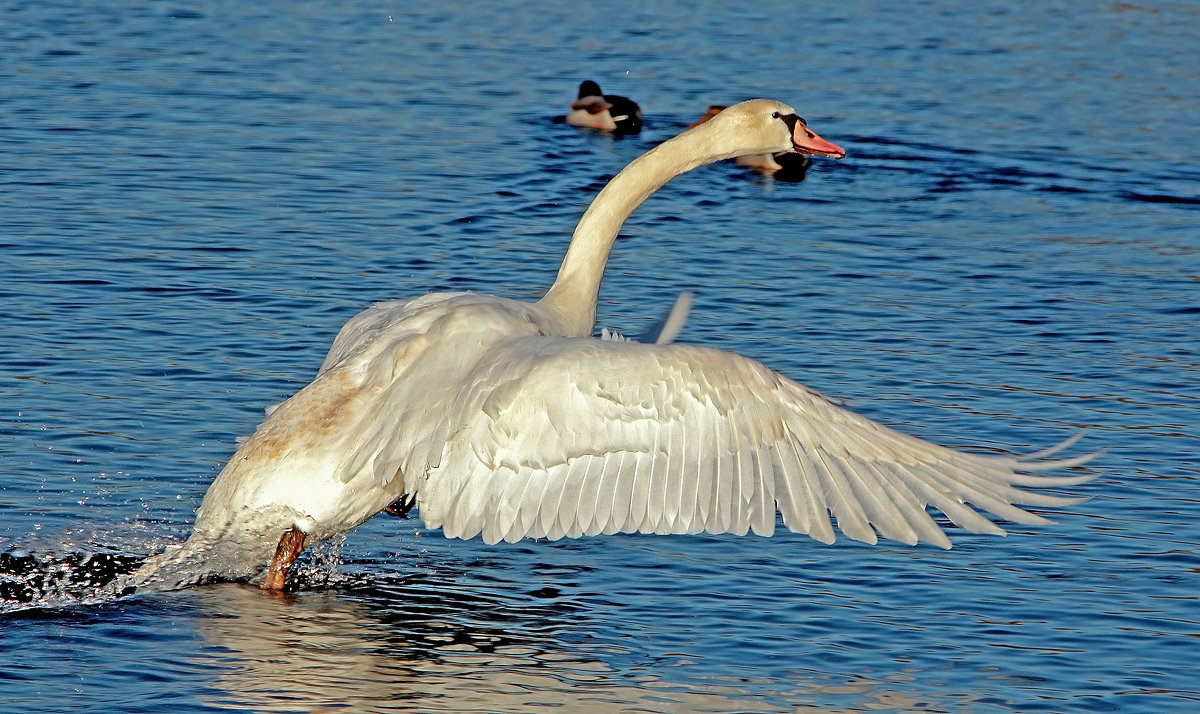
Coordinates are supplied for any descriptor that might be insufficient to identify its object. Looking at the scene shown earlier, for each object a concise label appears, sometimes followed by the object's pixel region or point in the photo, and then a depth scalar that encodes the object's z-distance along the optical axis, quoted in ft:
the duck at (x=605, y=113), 110.42
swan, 45.29
